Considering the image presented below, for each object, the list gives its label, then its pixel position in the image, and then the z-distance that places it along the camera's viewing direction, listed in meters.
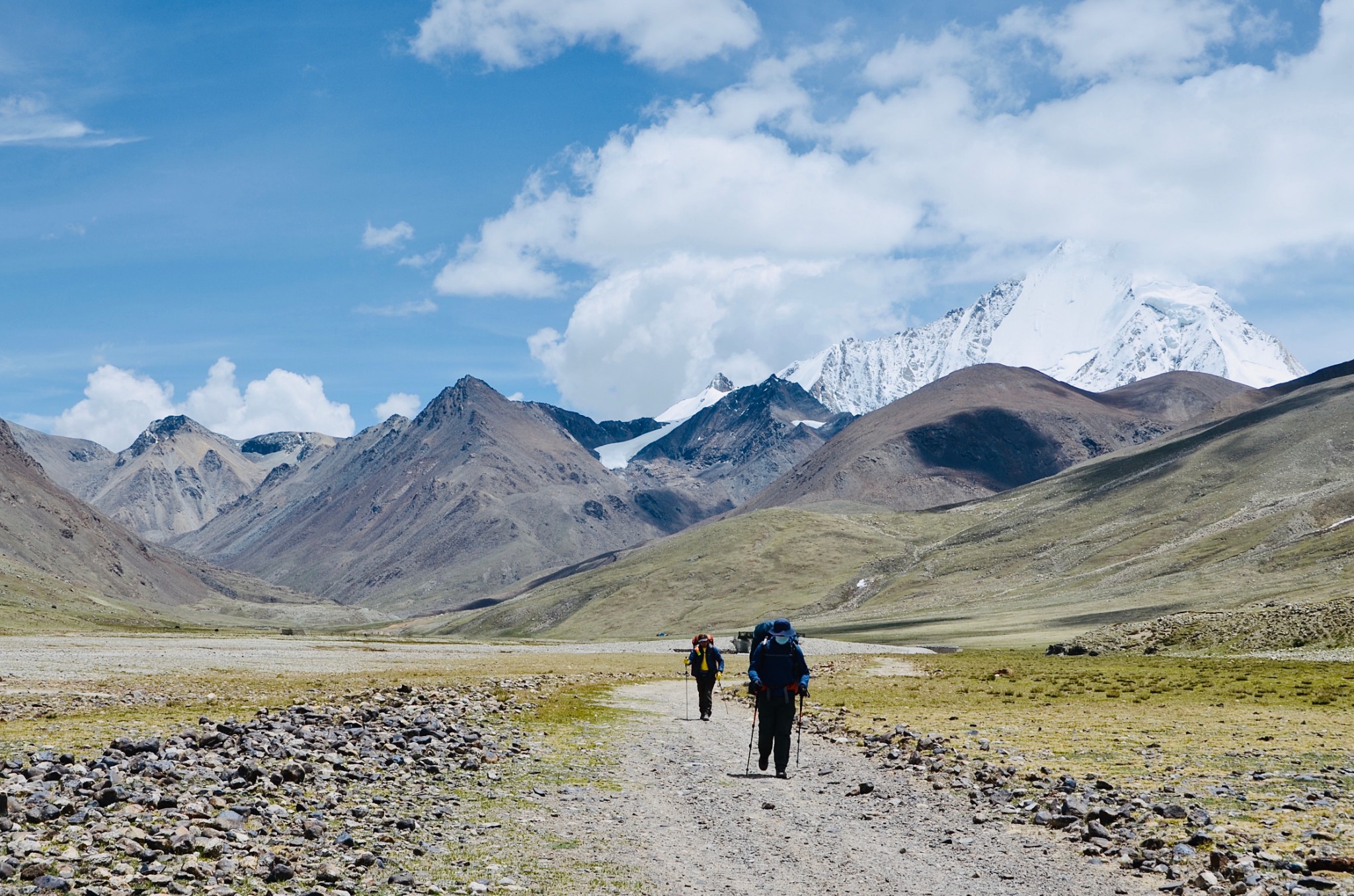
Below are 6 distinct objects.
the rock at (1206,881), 13.78
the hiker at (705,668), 37.41
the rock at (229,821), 15.21
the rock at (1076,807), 18.19
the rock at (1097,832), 16.56
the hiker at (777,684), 25.03
